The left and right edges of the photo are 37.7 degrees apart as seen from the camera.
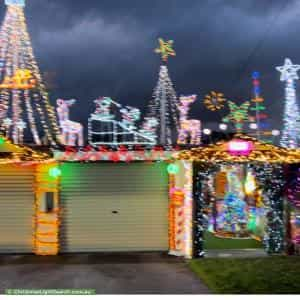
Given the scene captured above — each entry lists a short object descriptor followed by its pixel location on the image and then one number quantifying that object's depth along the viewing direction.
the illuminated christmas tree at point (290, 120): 15.83
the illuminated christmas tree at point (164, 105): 14.55
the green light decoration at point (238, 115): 13.71
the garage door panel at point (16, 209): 11.44
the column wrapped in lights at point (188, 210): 10.60
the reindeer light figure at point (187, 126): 13.73
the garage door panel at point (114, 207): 11.61
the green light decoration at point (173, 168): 11.20
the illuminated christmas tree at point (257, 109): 14.50
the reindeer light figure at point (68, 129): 12.14
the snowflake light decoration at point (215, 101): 13.41
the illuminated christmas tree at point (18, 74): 11.80
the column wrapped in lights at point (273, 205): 10.93
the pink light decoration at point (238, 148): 10.41
